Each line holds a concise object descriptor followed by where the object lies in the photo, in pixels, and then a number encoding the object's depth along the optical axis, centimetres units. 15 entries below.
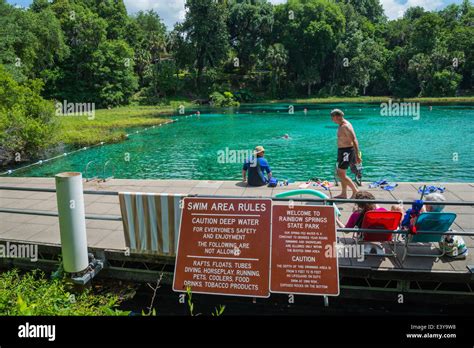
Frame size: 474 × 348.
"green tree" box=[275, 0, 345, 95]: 7512
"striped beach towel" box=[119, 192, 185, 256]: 629
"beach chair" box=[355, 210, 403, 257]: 620
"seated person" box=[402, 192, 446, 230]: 588
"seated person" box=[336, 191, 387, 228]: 647
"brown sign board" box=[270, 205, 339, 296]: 544
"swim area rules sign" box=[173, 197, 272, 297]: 548
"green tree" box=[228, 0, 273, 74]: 7781
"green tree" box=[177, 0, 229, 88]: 7250
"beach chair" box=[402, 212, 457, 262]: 595
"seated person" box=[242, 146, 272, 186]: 1114
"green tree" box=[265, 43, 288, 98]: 7281
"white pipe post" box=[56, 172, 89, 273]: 593
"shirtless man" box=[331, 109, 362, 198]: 938
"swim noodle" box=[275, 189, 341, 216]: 765
